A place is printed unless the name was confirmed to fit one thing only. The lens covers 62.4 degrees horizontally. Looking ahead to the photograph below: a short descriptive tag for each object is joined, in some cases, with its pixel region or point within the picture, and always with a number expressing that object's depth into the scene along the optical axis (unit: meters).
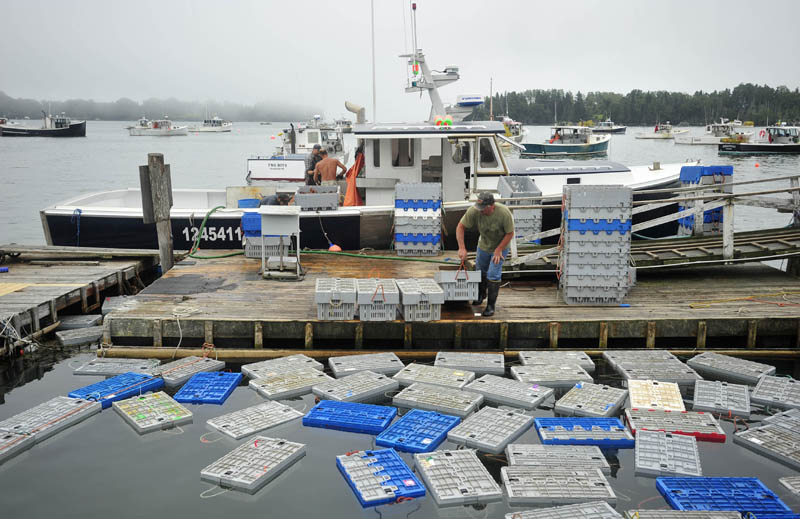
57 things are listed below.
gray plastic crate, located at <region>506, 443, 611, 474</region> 5.33
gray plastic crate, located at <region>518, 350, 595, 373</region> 7.44
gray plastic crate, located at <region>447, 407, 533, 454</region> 5.74
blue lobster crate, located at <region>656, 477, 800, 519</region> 4.63
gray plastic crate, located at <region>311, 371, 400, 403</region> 6.69
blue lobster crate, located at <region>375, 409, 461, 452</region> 5.70
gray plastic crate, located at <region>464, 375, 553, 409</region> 6.59
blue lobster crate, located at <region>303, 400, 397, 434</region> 6.06
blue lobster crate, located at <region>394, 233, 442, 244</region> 10.57
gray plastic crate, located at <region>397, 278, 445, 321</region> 7.55
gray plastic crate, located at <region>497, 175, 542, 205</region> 10.37
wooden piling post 9.78
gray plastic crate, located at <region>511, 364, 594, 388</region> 7.00
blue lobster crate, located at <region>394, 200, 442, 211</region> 10.31
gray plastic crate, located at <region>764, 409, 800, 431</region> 6.04
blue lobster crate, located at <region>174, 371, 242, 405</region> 6.68
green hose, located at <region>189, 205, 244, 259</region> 10.94
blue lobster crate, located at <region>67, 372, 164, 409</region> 6.62
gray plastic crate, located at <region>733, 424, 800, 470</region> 5.56
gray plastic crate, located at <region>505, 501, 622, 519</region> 4.57
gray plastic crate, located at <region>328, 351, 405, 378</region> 7.35
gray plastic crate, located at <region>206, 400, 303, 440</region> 6.01
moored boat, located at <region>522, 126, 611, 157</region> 50.56
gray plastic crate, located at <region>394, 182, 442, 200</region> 10.23
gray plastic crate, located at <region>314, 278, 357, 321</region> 7.59
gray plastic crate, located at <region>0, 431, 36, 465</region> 5.57
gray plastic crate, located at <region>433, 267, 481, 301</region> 7.93
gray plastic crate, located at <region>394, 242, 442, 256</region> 10.63
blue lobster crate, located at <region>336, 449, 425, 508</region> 4.92
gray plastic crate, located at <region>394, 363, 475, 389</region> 7.00
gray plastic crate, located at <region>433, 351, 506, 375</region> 7.39
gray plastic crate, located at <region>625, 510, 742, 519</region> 4.52
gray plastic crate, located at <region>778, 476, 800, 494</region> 5.05
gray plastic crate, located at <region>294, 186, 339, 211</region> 10.98
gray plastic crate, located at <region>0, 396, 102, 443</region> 5.95
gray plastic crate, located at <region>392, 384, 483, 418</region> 6.43
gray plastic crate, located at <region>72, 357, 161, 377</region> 7.41
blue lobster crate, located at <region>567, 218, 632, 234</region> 8.09
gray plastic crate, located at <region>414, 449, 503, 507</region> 4.94
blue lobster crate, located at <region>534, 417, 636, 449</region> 5.74
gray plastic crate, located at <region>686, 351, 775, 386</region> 7.18
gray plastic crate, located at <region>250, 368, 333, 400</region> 6.79
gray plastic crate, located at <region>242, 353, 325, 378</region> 7.29
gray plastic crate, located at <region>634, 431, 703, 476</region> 5.29
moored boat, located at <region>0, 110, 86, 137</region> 86.94
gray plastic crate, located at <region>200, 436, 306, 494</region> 5.18
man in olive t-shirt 7.77
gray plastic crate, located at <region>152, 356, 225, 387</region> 7.08
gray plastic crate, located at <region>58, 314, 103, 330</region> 9.17
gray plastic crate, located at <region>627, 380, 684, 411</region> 6.45
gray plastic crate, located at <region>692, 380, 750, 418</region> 6.45
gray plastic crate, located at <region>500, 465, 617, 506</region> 4.88
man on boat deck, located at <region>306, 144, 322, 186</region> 13.39
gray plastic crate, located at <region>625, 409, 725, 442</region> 5.91
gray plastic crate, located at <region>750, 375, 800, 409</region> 6.49
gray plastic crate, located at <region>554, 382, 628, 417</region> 6.36
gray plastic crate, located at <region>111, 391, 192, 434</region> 6.15
